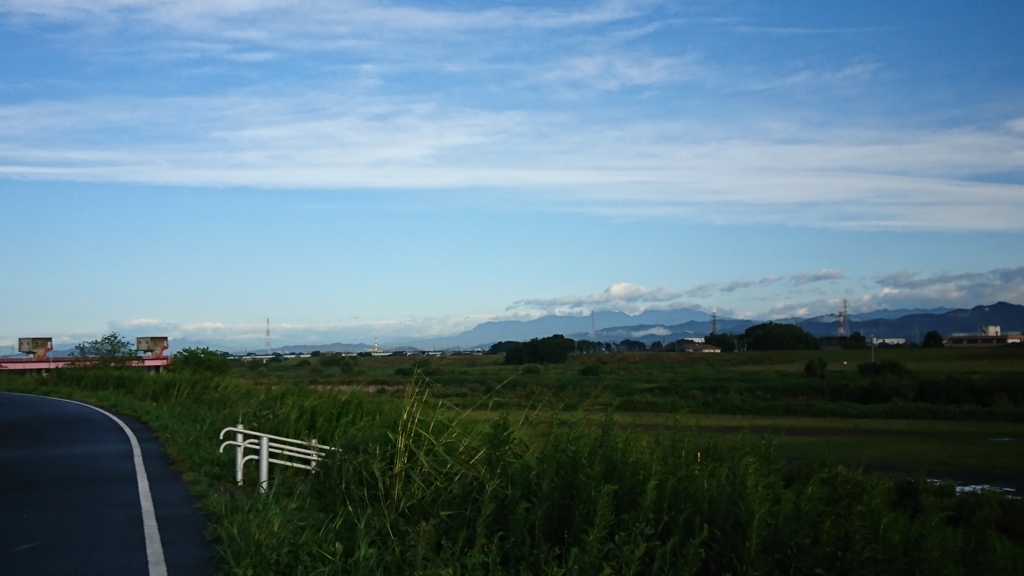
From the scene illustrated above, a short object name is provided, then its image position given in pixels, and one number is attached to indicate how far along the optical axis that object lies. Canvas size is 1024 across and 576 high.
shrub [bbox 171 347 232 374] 50.62
